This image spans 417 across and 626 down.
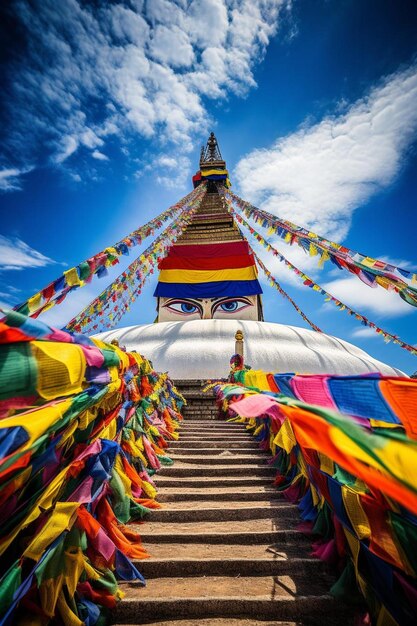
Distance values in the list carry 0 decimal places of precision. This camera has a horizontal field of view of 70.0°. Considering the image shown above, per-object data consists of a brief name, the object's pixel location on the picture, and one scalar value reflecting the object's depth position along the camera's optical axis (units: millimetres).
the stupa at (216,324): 9719
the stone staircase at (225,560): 1779
